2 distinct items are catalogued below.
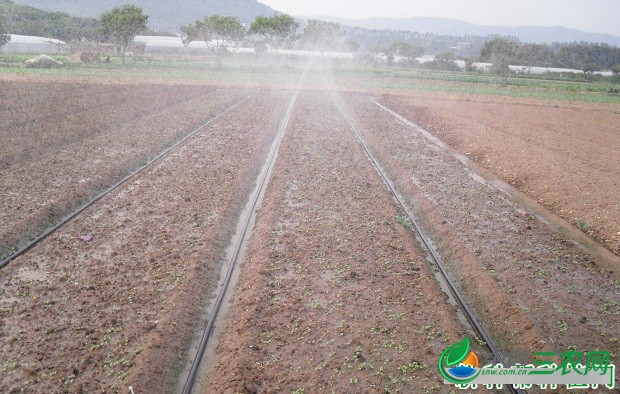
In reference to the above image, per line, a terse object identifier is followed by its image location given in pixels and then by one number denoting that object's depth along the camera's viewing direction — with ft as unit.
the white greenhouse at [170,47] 270.67
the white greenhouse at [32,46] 196.65
